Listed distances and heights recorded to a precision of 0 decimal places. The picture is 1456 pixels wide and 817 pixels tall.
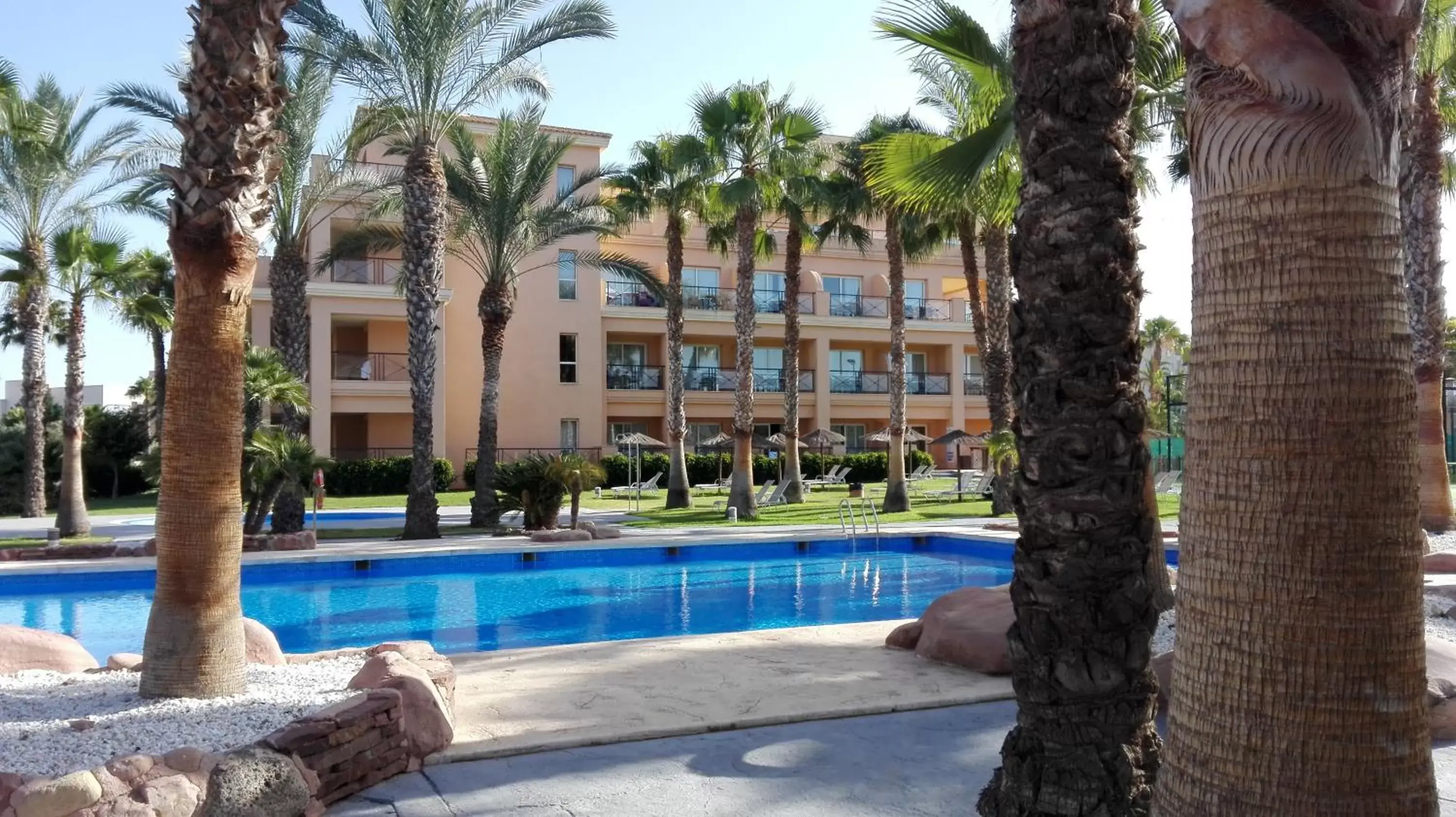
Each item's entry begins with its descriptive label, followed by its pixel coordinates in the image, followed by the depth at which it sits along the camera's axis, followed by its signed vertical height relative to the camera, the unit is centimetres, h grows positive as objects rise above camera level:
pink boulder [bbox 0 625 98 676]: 634 -126
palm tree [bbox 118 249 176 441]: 2055 +325
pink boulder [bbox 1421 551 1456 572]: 1041 -125
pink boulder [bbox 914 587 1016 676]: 651 -123
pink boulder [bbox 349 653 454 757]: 472 -123
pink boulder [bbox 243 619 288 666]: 642 -123
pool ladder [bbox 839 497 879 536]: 1722 -131
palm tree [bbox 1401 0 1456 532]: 1371 +255
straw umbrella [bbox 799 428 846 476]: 3112 +13
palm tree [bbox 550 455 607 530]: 1784 -51
